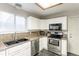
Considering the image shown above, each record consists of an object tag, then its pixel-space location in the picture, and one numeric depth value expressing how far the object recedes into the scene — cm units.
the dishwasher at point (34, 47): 188
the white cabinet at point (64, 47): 194
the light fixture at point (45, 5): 166
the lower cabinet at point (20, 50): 119
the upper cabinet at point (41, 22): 211
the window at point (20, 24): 189
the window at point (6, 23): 148
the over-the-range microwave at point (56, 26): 220
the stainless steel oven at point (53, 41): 211
